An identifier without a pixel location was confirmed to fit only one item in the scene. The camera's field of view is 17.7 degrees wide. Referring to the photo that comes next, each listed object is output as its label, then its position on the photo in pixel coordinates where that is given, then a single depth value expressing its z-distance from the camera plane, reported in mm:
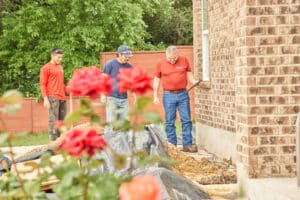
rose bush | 3124
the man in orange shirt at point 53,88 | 16278
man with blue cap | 14503
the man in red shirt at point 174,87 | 16215
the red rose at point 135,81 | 3133
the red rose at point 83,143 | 3117
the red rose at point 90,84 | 3211
